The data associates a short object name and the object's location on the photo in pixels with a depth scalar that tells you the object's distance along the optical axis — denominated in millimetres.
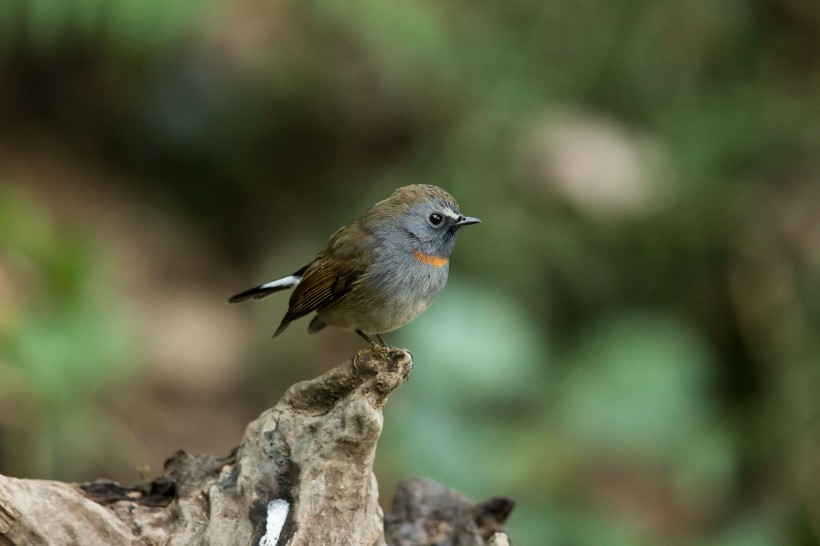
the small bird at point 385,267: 7984
